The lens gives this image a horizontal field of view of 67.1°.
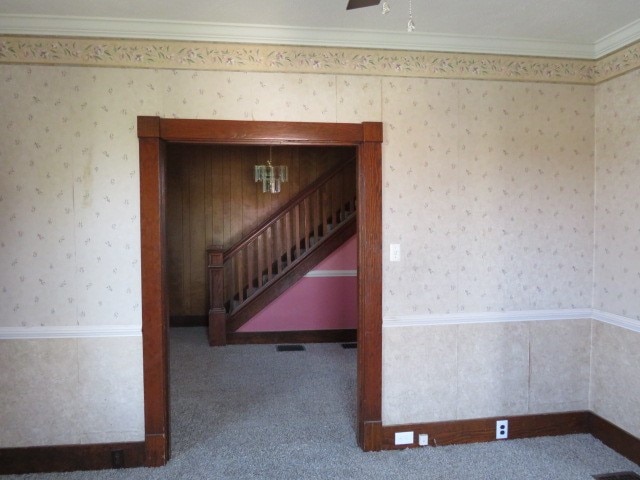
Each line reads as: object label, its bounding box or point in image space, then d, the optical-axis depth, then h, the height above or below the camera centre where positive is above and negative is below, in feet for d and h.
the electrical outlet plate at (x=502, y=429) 11.26 -5.01
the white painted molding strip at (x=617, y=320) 10.41 -2.40
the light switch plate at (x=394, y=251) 10.78 -0.81
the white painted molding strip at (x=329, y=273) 20.47 -2.49
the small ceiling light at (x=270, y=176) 19.62 +1.63
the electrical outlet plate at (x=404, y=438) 10.87 -5.04
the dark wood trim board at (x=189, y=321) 22.49 -4.93
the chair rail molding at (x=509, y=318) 10.87 -2.39
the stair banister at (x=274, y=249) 19.53 -1.43
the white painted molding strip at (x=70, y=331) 9.87 -2.40
